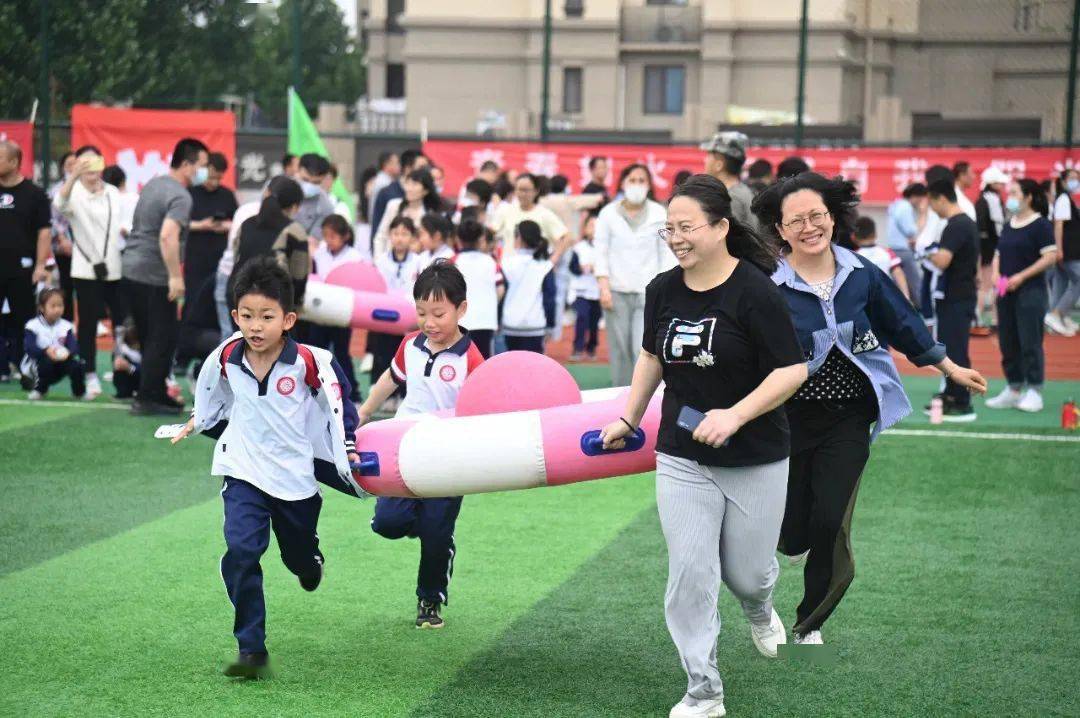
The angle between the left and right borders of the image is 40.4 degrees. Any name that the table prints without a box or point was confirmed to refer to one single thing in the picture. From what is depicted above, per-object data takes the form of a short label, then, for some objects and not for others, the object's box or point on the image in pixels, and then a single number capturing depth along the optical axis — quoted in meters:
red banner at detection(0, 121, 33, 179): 17.42
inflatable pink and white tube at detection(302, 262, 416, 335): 10.89
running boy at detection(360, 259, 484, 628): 6.03
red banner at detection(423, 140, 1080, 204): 18.03
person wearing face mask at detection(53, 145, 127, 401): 11.84
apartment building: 39.75
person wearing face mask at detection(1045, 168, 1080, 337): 15.43
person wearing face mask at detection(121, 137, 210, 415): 11.23
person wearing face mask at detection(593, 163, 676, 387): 10.70
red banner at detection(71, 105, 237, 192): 17.45
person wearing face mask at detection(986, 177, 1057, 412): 11.95
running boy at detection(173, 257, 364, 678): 5.33
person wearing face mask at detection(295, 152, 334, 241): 12.48
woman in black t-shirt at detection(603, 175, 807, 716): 4.76
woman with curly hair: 5.53
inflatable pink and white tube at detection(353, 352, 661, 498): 5.41
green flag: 16.98
